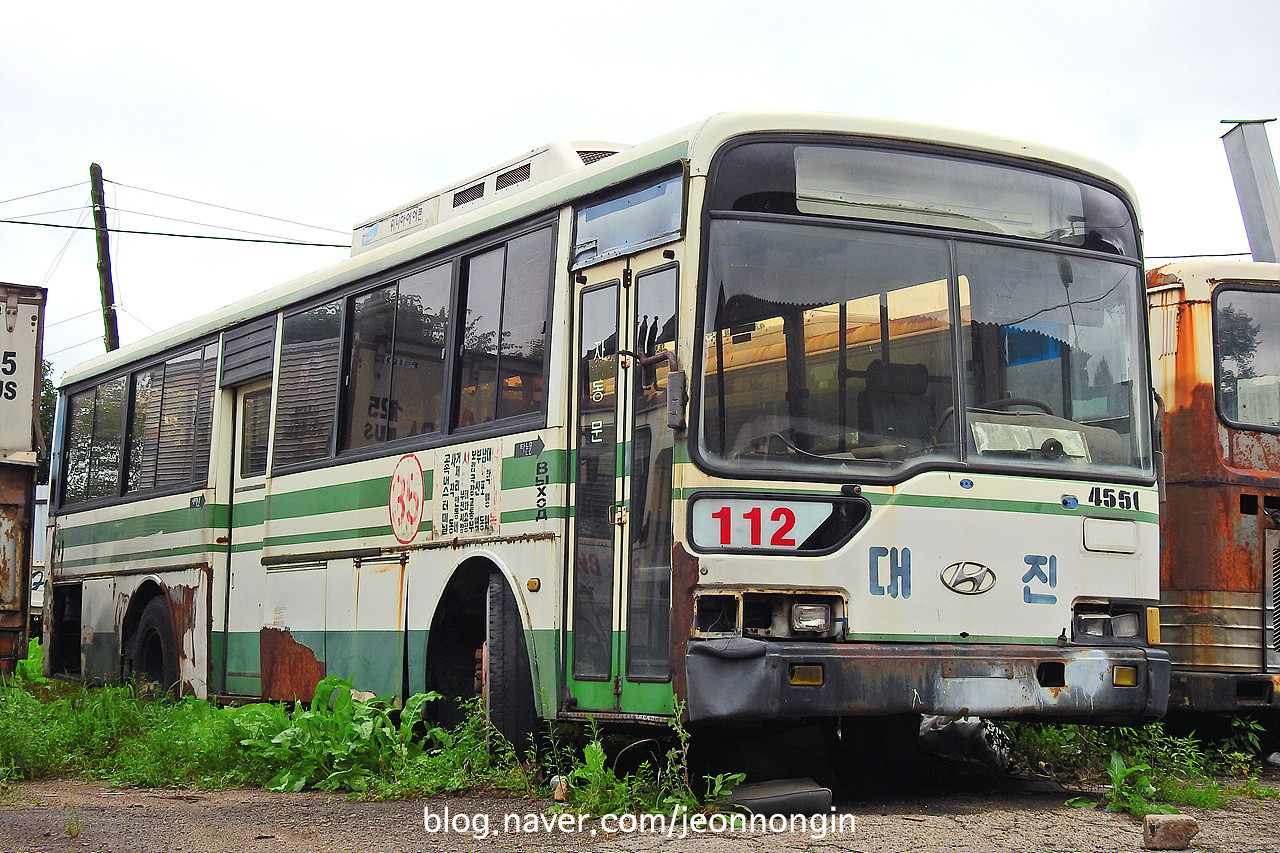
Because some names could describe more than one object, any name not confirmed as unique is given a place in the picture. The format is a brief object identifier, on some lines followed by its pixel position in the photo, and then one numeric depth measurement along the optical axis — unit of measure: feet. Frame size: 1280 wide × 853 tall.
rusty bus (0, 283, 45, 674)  37.86
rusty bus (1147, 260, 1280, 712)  28.76
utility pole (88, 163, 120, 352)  86.53
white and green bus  20.86
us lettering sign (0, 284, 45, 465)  39.58
